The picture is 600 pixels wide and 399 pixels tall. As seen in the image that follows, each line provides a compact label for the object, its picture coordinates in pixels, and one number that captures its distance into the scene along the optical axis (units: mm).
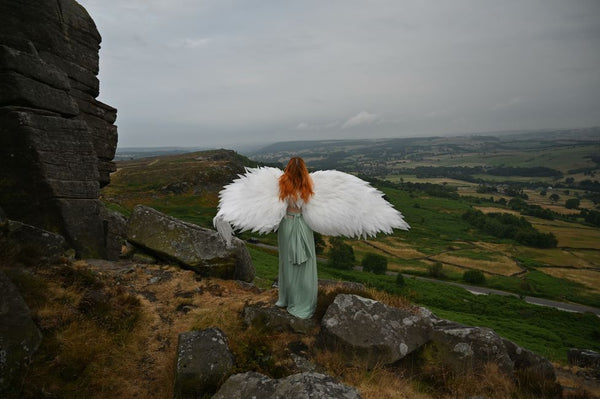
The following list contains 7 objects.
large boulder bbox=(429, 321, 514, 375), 7195
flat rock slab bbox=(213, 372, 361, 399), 4571
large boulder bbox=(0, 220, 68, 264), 7438
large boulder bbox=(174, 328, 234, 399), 5325
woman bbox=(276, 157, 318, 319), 7957
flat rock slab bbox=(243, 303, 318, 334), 7676
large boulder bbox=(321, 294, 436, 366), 6570
